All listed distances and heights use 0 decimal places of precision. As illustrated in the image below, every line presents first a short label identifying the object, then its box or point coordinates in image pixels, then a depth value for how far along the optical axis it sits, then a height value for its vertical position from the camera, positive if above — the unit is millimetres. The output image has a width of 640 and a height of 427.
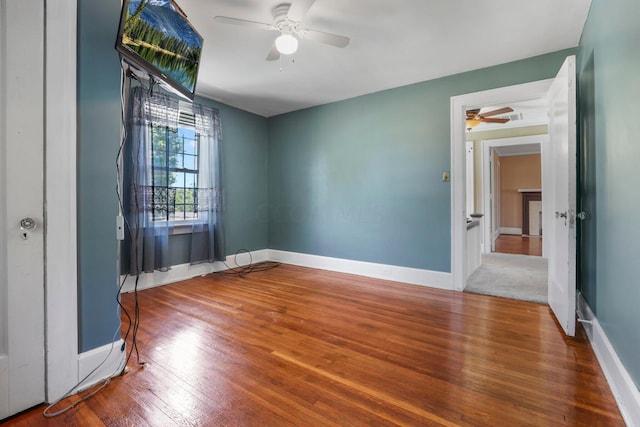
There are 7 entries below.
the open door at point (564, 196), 2119 +142
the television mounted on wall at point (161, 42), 1538 +1030
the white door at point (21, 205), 1349 +51
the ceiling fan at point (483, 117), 4456 +1572
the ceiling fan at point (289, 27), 2111 +1454
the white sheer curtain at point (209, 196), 3975 +266
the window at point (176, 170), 3430 +564
